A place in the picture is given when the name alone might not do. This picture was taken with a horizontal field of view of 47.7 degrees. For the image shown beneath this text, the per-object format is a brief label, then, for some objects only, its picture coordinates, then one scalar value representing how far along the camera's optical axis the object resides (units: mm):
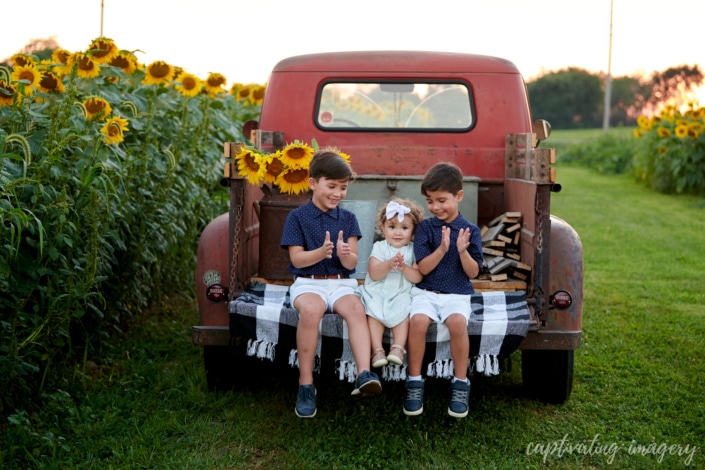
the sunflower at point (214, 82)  6015
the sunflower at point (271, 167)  4156
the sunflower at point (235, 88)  9570
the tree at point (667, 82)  41803
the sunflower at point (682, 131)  13266
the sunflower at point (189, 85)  5656
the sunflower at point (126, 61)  5359
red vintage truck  4117
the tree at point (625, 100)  47781
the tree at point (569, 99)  51875
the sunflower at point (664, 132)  14064
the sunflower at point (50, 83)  4523
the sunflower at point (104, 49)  5207
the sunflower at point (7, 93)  3902
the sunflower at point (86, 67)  4883
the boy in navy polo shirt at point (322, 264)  3658
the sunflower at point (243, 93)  8798
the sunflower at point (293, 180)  4254
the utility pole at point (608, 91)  29612
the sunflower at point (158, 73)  5402
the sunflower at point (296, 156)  4230
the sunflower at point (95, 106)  4422
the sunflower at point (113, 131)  4258
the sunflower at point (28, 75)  4291
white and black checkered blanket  3646
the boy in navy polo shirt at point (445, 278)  3639
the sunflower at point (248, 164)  3996
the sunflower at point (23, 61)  4398
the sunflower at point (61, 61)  4926
